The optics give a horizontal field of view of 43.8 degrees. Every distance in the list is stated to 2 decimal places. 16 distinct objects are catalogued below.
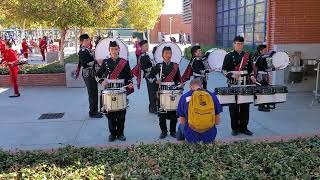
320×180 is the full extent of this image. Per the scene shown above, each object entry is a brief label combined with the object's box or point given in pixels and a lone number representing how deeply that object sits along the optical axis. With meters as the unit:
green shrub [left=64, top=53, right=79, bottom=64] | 18.95
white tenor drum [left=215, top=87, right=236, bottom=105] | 6.71
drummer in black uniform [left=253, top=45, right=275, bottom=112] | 8.71
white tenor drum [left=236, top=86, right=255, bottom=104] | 6.76
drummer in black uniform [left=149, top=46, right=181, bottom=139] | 7.04
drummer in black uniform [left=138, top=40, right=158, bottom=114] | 8.90
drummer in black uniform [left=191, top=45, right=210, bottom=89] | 8.88
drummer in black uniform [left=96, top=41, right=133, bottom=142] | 6.95
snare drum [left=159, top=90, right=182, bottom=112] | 6.75
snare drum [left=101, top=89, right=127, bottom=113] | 6.63
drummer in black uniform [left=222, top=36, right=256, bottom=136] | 7.20
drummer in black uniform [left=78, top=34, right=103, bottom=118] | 8.88
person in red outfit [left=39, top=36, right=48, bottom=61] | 25.80
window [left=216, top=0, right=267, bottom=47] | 14.60
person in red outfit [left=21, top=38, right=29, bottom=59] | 24.46
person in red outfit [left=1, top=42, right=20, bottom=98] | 11.77
